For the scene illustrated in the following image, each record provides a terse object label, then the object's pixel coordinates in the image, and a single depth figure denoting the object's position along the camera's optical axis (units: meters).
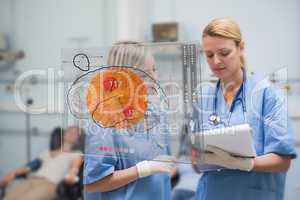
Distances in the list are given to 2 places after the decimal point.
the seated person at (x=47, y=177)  5.28
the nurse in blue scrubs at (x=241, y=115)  3.13
